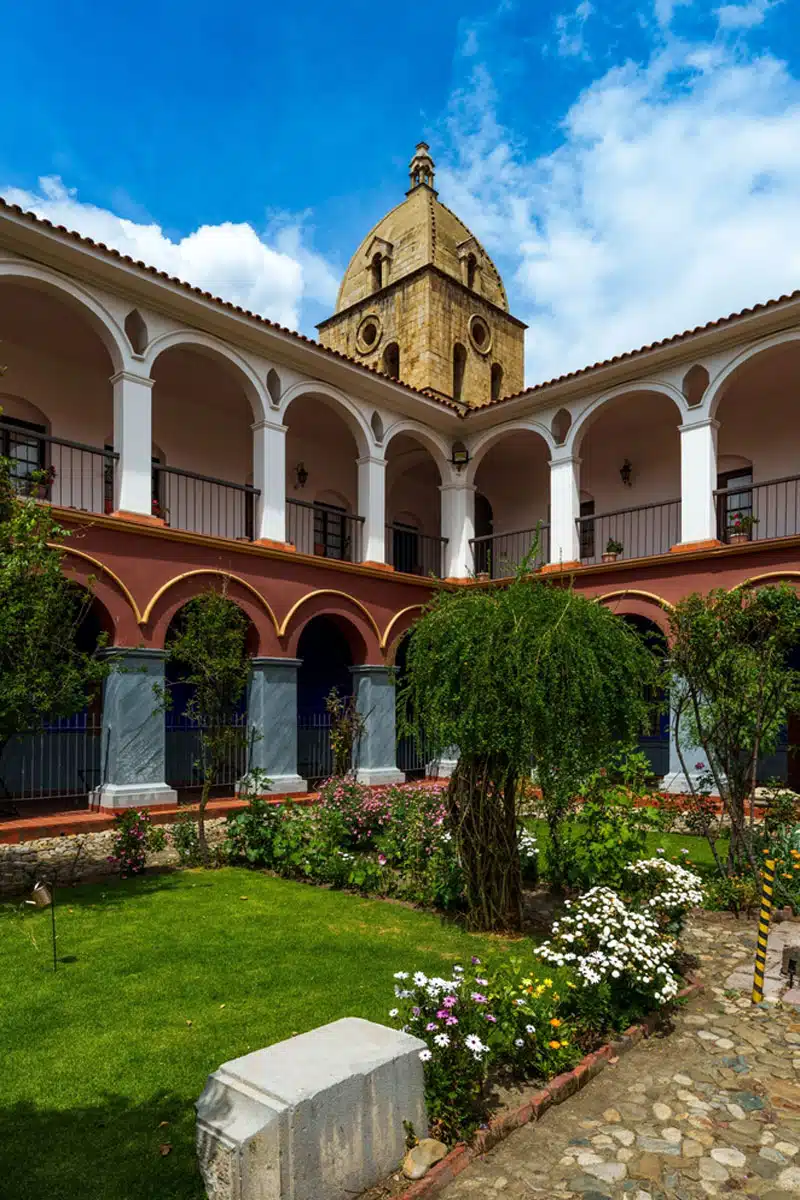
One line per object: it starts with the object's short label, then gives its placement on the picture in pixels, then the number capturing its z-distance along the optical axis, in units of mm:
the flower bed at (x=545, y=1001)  3869
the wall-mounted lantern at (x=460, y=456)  18141
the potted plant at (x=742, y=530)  13977
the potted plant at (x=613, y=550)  15617
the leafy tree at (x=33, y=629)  7418
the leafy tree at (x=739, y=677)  8203
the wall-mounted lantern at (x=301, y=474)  18281
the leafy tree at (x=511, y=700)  6145
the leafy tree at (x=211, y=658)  9484
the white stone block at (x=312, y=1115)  2887
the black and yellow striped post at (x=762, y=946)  5576
